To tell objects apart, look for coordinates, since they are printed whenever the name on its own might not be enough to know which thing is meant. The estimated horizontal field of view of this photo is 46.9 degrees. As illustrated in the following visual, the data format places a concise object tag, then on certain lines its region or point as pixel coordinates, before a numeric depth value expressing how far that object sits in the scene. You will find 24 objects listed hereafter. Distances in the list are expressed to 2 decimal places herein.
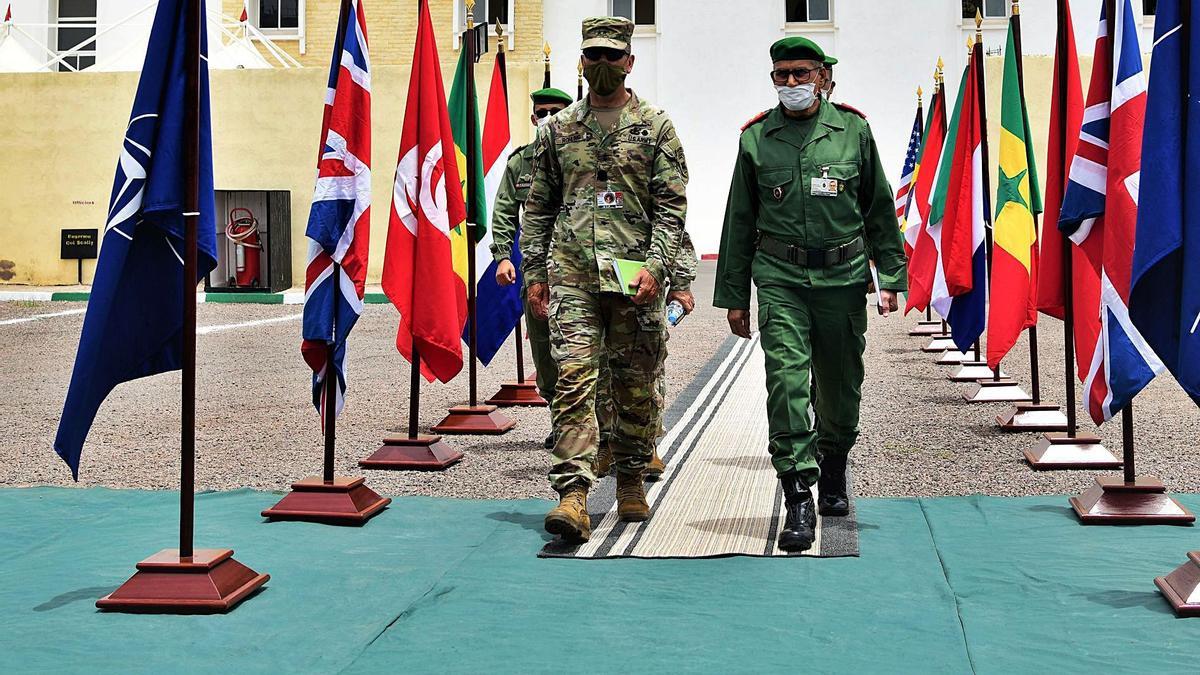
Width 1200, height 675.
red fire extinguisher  30.45
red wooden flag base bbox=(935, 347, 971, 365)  15.68
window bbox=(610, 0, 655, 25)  36.78
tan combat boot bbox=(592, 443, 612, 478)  8.00
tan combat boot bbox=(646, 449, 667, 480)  8.12
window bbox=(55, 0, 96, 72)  39.44
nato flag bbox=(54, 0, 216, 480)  5.36
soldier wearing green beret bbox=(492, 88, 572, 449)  7.07
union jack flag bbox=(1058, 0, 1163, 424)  5.84
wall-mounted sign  30.97
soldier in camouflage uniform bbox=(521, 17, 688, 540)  6.52
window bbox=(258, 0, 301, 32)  37.69
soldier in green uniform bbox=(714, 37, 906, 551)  6.57
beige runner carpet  6.19
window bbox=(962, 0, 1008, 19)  37.00
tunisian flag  8.57
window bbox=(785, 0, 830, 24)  36.53
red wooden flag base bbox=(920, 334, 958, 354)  17.08
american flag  19.89
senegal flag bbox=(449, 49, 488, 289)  10.27
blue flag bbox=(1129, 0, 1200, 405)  5.14
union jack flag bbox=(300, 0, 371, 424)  7.11
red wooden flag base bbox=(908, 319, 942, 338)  19.49
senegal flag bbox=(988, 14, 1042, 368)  10.22
